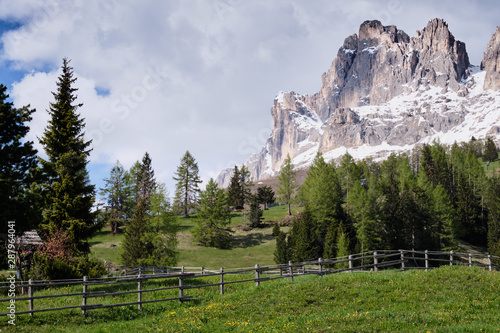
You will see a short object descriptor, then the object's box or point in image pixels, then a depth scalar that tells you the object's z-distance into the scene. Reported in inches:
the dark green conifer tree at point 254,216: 2755.9
